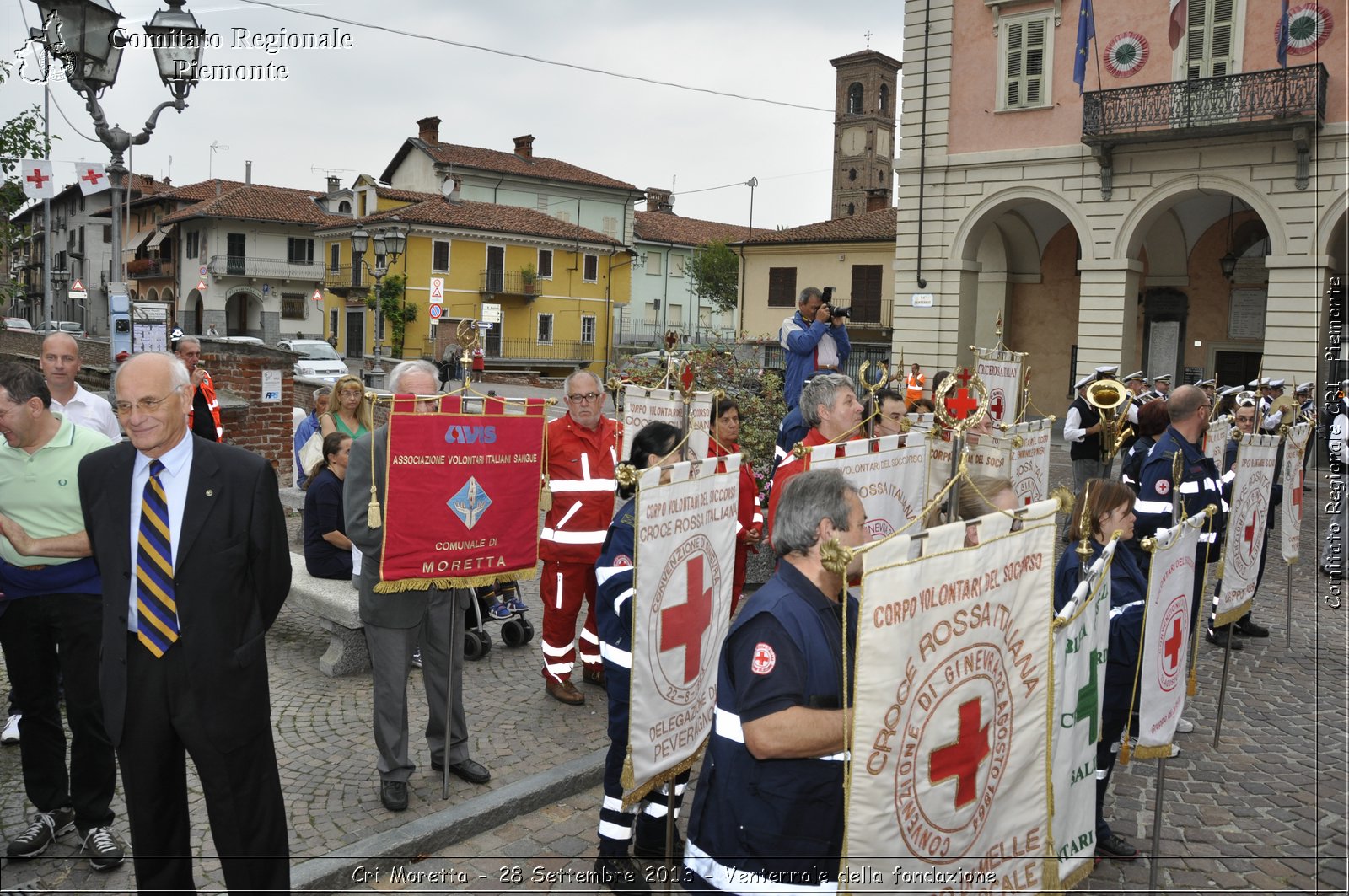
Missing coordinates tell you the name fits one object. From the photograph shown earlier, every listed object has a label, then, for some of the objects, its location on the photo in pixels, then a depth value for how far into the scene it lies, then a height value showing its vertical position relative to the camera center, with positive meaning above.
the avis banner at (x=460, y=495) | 4.91 -0.69
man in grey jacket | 4.96 -1.44
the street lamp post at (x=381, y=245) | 24.22 +2.59
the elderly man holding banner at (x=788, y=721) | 2.82 -0.98
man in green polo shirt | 4.38 -1.20
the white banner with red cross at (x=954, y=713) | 2.72 -0.97
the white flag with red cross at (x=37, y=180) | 16.91 +2.81
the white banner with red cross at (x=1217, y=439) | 7.92 -0.50
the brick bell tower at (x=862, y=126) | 75.81 +17.76
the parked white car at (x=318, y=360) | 33.41 -0.35
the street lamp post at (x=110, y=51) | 7.84 +2.32
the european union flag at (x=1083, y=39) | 21.91 +7.13
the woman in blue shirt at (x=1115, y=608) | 4.50 -1.04
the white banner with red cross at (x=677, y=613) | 4.20 -1.09
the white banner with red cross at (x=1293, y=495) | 8.59 -1.01
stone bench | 6.78 -1.86
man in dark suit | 3.52 -0.91
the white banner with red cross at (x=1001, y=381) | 11.63 -0.14
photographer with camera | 9.57 +0.23
